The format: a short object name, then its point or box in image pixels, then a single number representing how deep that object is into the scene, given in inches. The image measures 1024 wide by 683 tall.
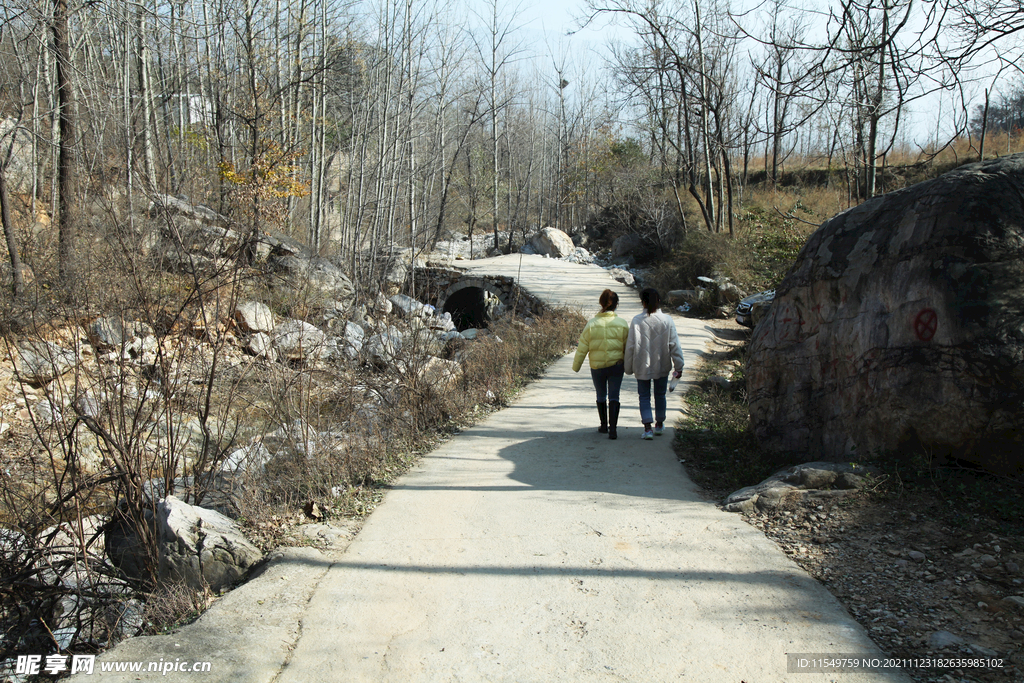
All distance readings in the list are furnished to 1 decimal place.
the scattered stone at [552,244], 1116.5
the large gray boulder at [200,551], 150.4
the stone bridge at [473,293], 708.0
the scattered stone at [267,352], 208.5
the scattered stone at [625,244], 1068.5
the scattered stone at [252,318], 503.5
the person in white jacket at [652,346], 247.3
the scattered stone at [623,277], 852.1
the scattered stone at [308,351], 209.2
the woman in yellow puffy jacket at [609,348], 254.4
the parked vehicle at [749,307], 553.9
